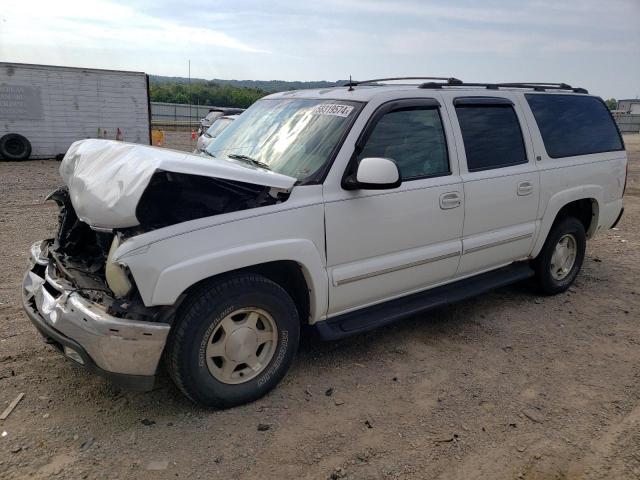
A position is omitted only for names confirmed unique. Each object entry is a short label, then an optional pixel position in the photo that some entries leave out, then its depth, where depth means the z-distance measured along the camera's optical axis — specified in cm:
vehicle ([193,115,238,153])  1053
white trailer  1614
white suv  279
